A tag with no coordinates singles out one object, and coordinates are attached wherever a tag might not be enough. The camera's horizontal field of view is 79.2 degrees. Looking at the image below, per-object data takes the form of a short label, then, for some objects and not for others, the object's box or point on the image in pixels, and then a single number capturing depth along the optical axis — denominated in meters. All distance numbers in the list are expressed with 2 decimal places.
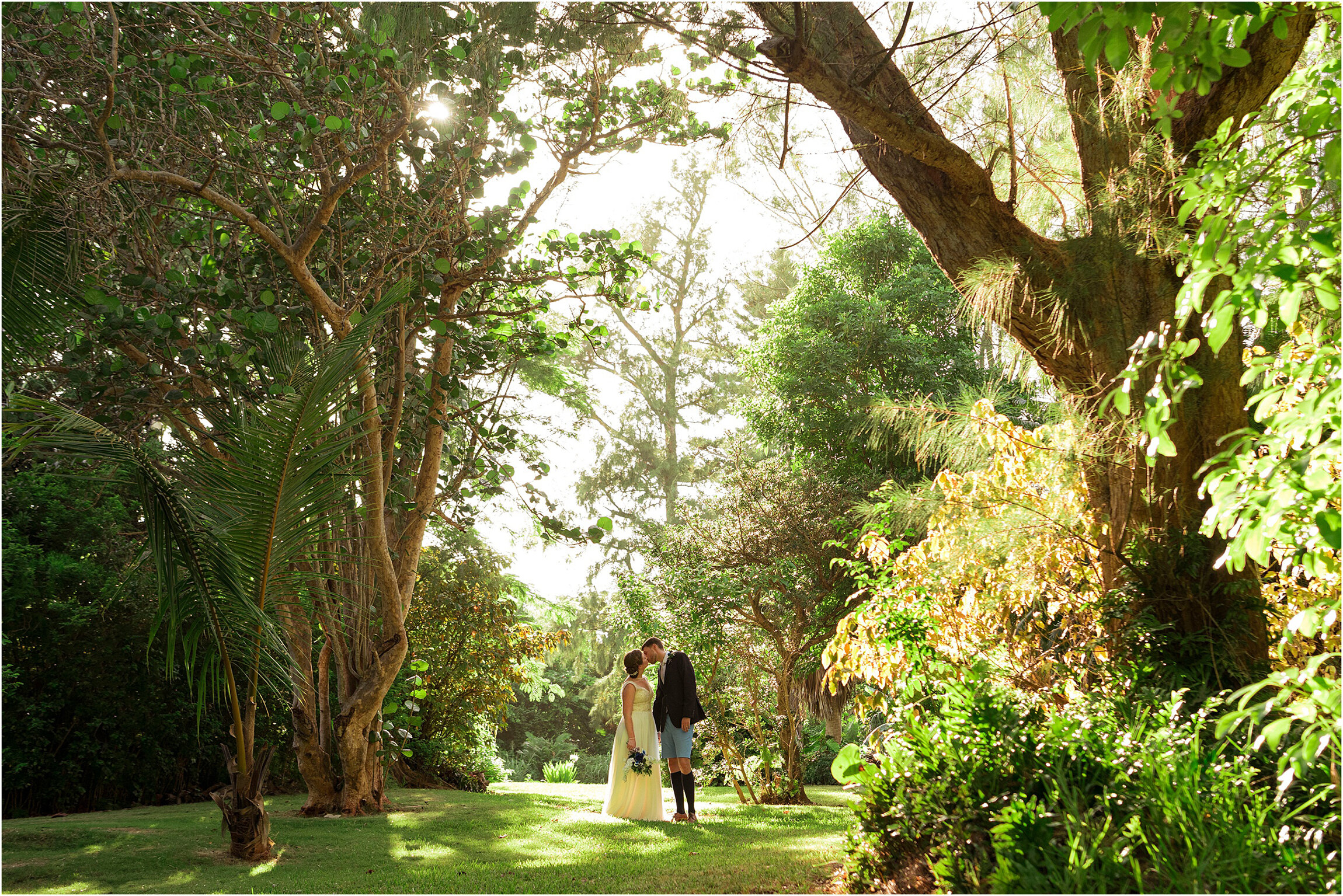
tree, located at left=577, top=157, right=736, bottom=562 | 22.69
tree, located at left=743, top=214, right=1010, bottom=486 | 12.07
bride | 7.47
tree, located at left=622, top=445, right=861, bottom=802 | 10.35
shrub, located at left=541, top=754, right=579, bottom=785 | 15.84
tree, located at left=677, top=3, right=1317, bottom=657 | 4.73
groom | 7.55
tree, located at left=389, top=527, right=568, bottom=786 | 10.84
